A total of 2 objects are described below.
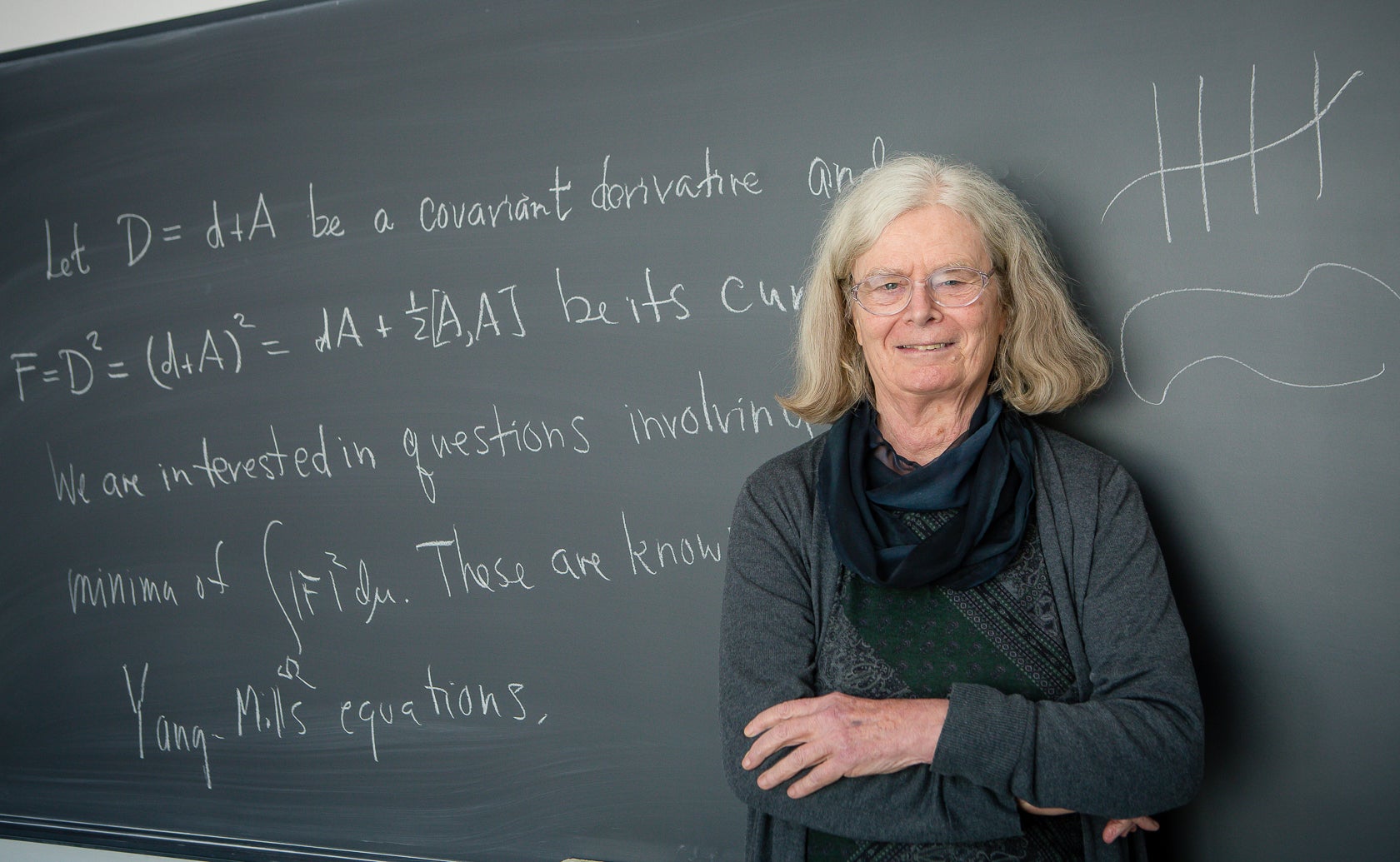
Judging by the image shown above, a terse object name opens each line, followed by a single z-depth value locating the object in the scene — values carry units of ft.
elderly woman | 3.80
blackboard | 4.73
